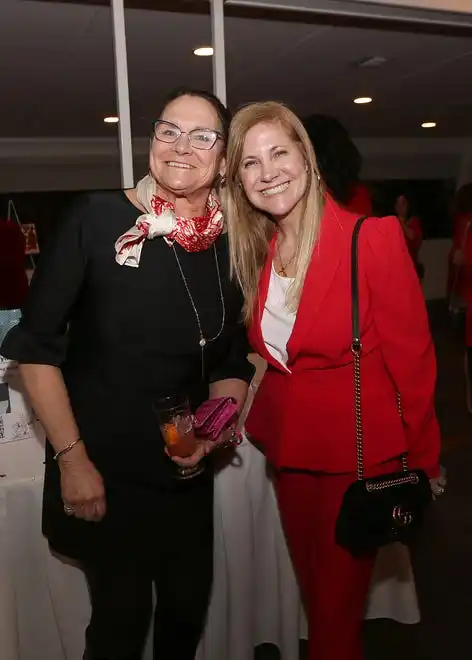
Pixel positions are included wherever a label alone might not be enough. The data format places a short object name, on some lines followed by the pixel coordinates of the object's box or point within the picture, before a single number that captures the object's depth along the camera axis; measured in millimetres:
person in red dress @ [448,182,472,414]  3236
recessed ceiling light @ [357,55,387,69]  2854
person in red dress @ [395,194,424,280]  3344
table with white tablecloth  1472
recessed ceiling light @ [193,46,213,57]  2387
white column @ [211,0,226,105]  2273
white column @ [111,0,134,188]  2145
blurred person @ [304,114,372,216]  2201
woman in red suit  1303
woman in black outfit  1227
